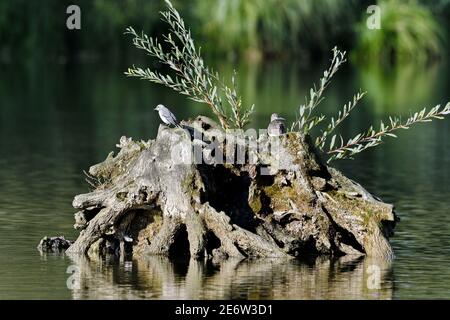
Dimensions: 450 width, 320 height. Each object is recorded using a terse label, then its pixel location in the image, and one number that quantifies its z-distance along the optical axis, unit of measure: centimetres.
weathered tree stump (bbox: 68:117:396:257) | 1393
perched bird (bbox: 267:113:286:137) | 1452
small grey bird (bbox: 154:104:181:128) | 1520
